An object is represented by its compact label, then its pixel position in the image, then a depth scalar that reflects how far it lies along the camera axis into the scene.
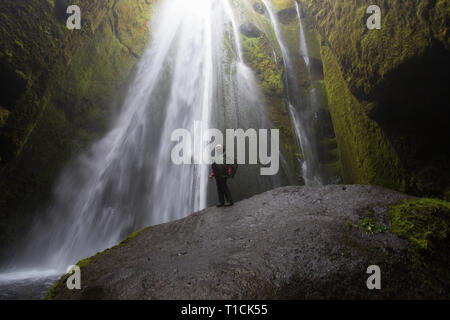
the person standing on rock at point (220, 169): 5.59
